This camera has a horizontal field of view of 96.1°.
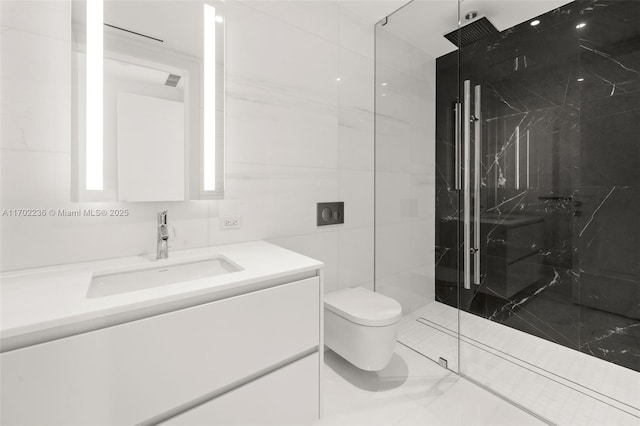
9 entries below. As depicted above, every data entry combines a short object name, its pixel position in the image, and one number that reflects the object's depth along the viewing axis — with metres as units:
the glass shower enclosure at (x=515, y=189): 1.72
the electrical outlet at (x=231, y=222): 1.44
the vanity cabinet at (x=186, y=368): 0.64
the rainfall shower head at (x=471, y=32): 1.91
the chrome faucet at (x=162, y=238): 1.18
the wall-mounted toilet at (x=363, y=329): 1.51
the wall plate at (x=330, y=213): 1.84
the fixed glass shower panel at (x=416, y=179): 2.00
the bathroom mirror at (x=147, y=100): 1.09
